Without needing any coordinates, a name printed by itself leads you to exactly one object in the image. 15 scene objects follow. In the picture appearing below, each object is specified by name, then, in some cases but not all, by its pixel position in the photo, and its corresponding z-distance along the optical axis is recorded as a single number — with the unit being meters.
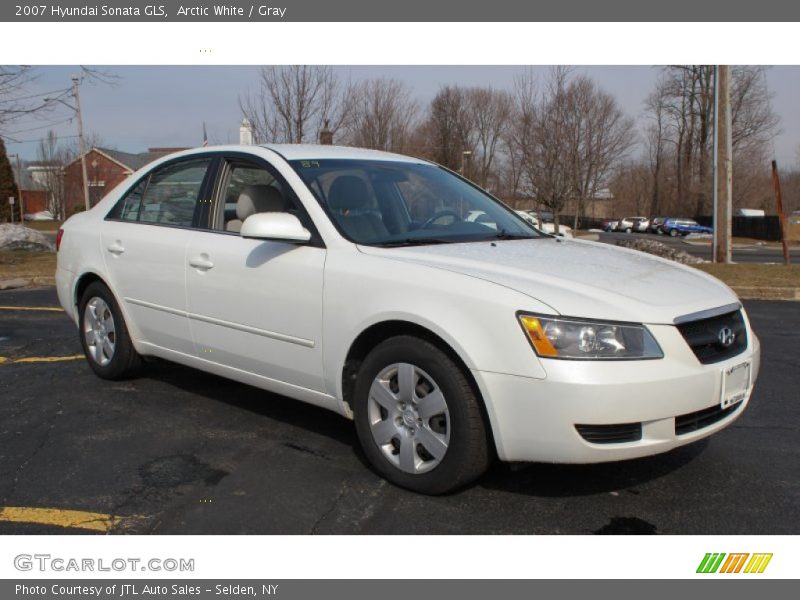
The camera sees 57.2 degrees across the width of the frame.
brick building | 54.38
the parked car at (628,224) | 59.09
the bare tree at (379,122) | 22.16
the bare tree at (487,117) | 42.31
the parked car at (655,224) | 54.25
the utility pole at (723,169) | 14.64
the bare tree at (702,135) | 46.88
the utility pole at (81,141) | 34.42
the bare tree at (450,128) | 39.66
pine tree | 46.06
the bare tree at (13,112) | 14.37
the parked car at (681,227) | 47.81
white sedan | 2.95
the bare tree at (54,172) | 54.88
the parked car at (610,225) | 61.28
